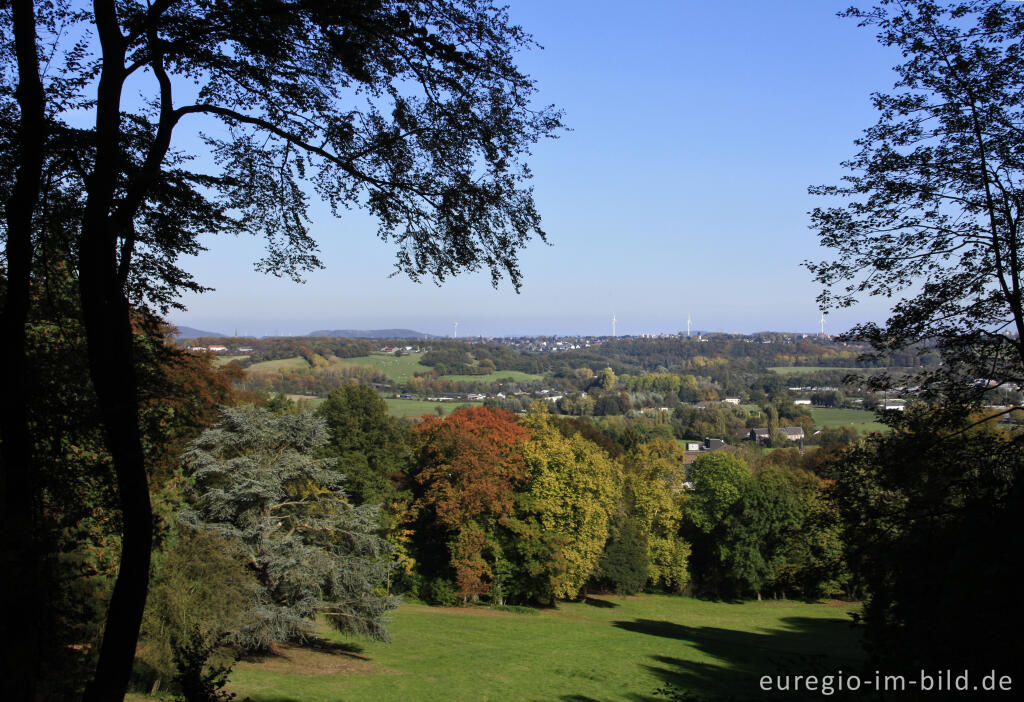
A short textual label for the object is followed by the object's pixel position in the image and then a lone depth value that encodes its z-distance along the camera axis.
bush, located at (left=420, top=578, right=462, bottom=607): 33.84
